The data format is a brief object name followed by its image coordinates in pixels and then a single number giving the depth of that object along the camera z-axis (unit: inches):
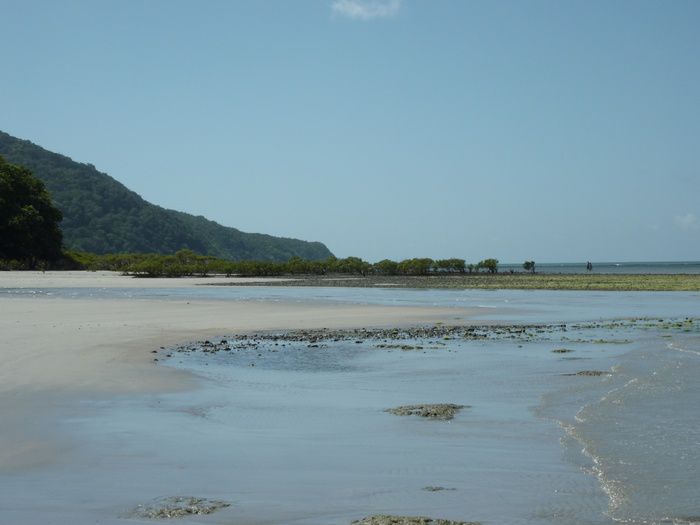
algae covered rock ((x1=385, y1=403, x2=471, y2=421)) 436.8
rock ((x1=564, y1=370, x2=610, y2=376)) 601.6
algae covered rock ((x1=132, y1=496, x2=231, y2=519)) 258.1
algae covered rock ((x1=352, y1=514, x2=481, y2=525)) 249.9
